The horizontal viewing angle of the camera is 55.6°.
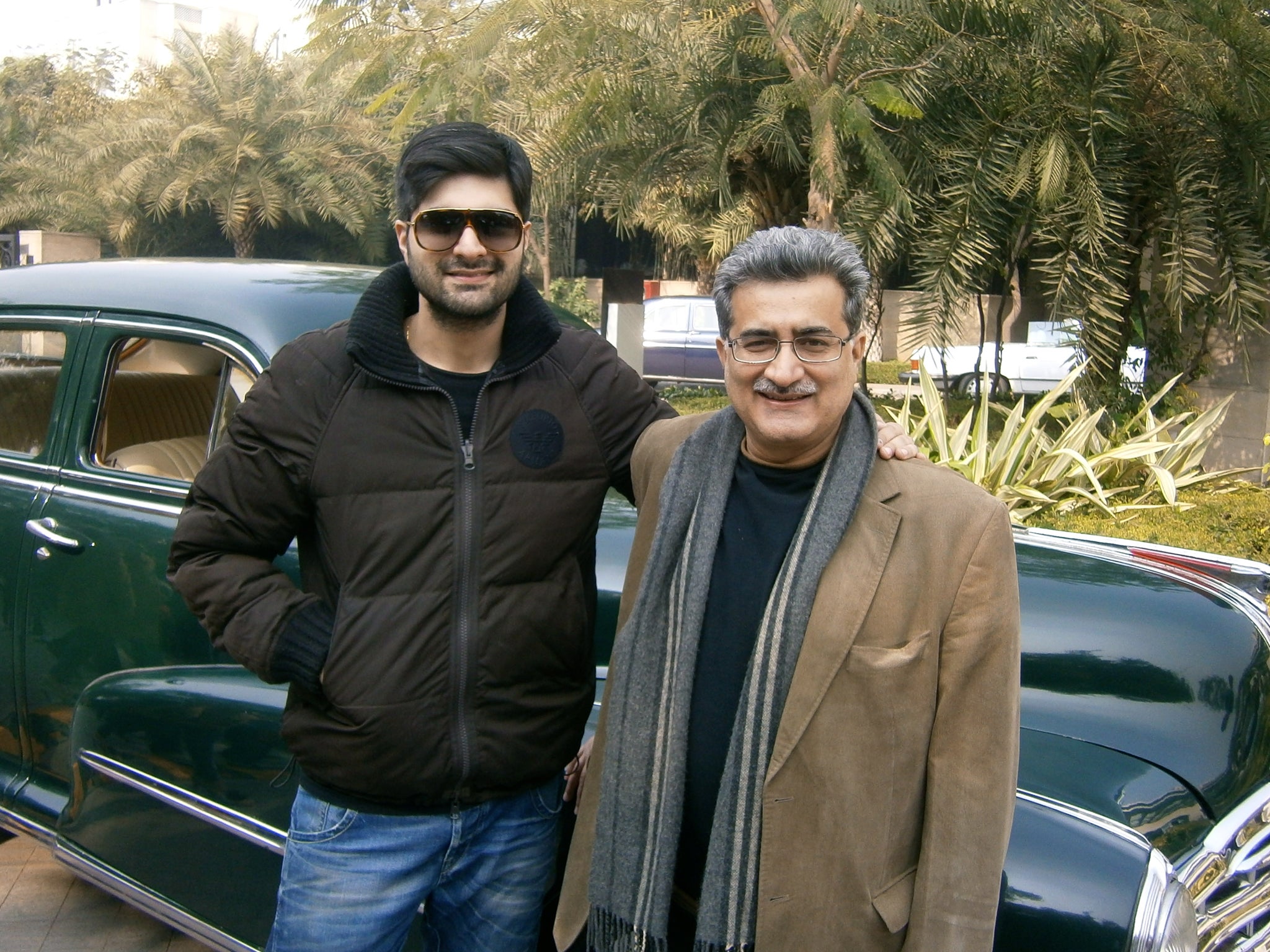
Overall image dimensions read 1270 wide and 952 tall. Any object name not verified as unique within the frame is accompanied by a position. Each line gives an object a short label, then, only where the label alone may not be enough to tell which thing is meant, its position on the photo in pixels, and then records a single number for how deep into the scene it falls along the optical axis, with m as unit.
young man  2.10
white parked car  14.52
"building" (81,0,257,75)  59.41
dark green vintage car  2.22
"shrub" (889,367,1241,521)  6.32
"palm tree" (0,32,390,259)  21.55
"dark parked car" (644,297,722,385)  18.41
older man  1.73
